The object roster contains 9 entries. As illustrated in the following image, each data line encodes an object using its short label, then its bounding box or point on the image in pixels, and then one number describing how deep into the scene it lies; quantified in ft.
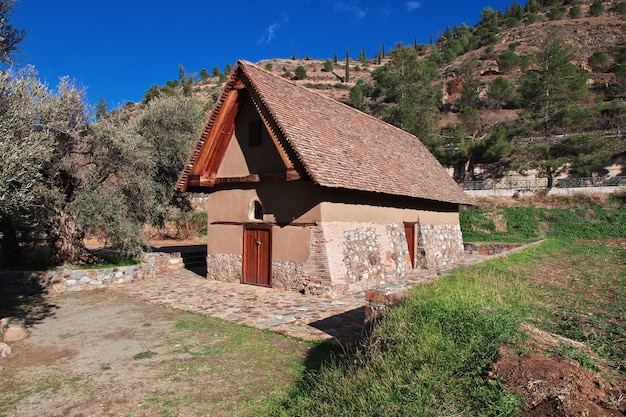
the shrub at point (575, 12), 301.02
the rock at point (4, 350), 22.58
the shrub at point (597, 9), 293.43
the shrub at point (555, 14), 314.35
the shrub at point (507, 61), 256.11
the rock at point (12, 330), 25.04
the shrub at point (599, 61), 229.25
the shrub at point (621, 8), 277.85
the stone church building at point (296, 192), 38.88
